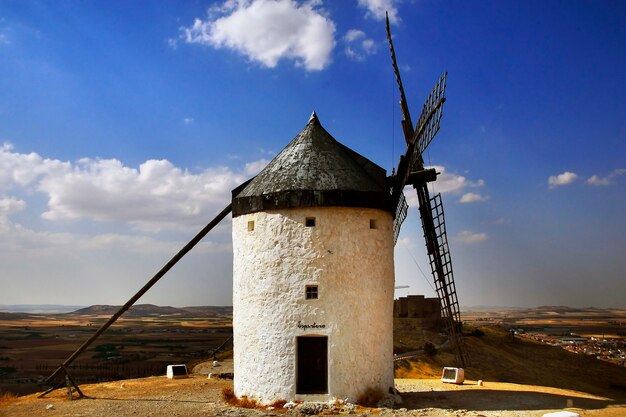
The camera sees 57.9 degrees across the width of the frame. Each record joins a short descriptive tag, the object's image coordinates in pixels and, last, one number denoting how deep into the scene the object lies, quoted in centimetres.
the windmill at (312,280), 1459
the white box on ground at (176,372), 2152
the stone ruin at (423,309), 3372
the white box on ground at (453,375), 1978
